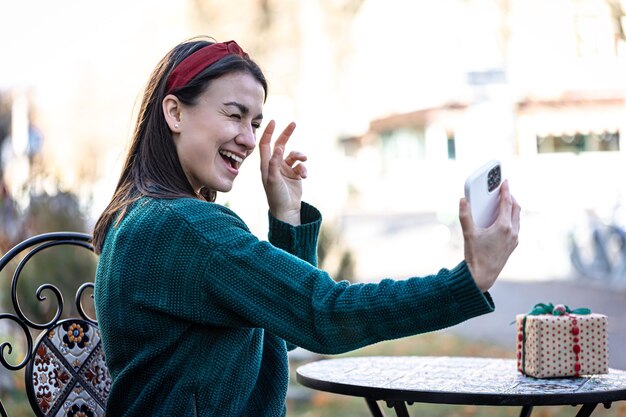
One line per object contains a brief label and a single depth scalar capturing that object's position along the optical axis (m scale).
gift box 2.68
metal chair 2.70
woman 1.84
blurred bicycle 13.38
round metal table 2.39
